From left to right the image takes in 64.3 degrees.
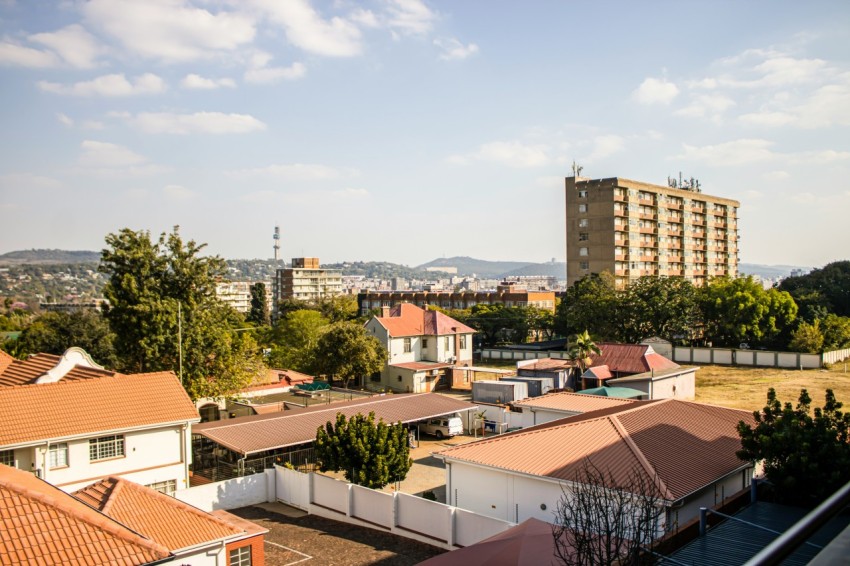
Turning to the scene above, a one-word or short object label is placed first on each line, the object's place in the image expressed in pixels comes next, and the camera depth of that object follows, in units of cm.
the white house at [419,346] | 5350
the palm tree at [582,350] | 4584
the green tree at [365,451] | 2273
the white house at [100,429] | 2261
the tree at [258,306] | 10750
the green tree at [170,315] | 3562
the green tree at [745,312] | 6462
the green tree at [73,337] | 5394
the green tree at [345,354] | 5038
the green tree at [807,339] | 5762
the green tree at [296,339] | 5506
